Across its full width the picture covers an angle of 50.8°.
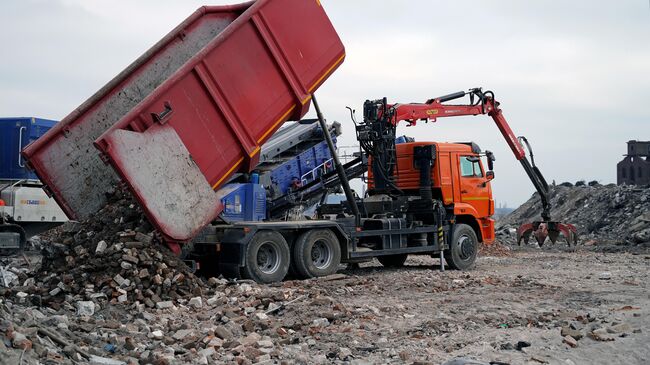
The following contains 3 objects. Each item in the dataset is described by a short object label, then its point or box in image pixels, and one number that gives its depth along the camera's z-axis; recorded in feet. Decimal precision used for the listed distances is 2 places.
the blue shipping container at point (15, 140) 45.96
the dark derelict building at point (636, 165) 91.25
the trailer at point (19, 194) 44.06
